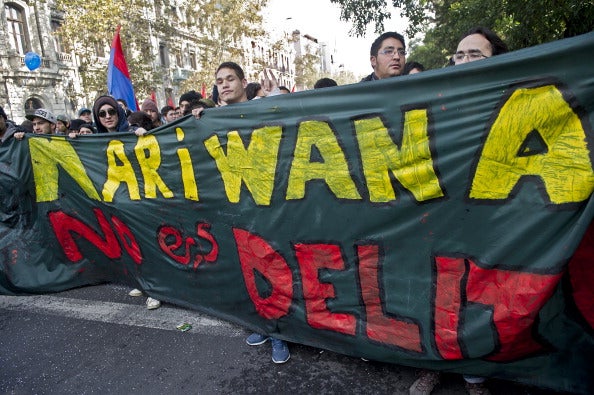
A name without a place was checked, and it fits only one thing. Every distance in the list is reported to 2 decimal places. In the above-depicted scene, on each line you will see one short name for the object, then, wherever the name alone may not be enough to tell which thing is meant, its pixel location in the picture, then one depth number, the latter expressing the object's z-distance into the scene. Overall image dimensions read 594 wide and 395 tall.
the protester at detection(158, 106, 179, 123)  6.46
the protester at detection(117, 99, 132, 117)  6.41
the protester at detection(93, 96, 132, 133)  3.72
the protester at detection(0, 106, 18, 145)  3.77
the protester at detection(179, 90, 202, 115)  4.61
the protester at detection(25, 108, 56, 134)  4.38
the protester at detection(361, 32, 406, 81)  3.05
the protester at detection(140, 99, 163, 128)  6.23
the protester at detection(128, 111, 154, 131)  4.78
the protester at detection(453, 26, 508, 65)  2.33
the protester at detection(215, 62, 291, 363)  3.06
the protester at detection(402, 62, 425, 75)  3.42
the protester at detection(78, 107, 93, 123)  6.93
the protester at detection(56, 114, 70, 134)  6.32
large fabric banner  1.63
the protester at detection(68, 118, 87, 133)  5.54
